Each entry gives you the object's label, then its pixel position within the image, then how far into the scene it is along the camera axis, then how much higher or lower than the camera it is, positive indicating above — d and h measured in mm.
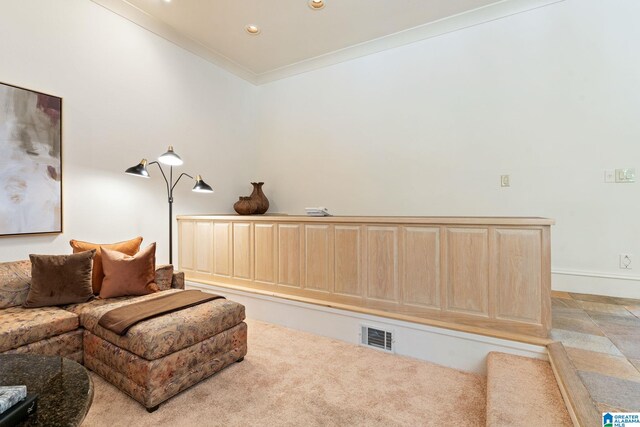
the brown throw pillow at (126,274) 2471 -475
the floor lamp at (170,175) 2871 +416
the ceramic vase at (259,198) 4227 +240
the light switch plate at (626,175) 2750 +341
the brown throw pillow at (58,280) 2238 -475
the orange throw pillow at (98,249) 2535 -290
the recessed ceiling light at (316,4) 3149 +2179
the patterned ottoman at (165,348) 1782 -845
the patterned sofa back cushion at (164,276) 2814 -562
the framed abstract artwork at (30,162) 2436 +457
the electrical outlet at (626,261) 2787 -442
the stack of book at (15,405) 898 -578
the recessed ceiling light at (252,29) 3571 +2187
